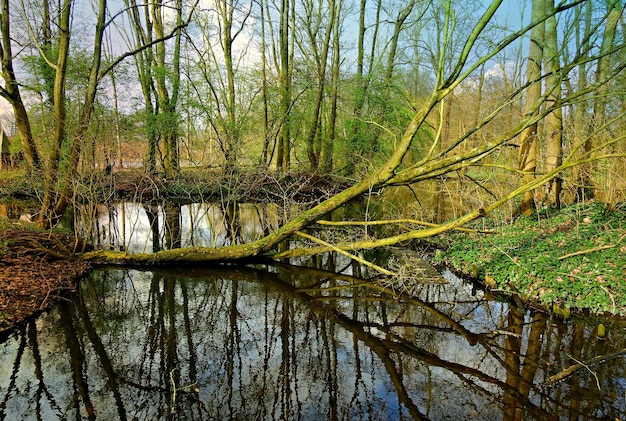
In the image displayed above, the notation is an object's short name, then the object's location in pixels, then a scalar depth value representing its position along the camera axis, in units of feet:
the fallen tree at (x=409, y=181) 19.30
